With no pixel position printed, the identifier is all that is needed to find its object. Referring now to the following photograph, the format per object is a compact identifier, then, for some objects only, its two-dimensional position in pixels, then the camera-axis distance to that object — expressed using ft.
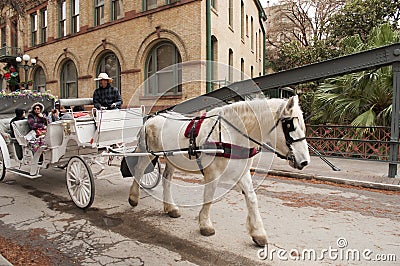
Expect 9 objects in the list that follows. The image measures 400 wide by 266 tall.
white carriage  17.90
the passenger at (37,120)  22.56
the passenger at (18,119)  23.55
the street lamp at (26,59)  52.90
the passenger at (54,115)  30.49
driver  22.35
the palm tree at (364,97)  32.99
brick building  41.73
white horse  11.76
